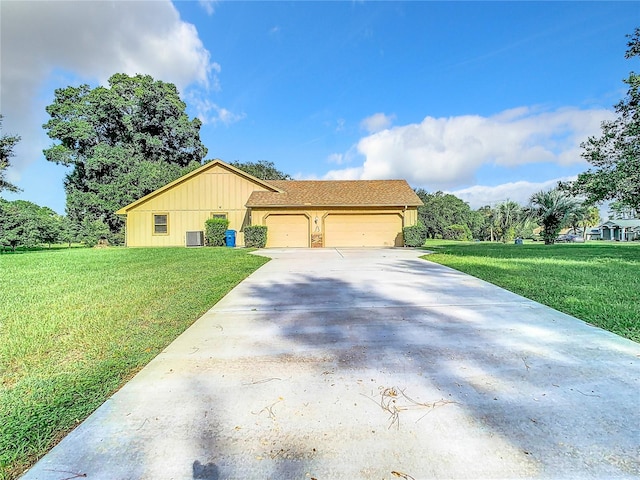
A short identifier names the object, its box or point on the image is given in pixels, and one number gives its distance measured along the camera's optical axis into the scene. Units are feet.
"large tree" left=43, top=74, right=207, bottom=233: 79.00
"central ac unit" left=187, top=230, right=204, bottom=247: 56.80
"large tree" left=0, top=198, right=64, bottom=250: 51.57
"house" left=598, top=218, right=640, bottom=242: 125.29
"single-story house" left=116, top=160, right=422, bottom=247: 54.29
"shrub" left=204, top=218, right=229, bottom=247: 54.65
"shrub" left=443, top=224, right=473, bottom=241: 114.93
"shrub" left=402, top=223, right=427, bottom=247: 51.55
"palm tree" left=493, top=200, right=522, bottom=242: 88.22
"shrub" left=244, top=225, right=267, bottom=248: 51.13
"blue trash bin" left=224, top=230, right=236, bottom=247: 55.01
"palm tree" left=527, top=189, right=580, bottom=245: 50.49
